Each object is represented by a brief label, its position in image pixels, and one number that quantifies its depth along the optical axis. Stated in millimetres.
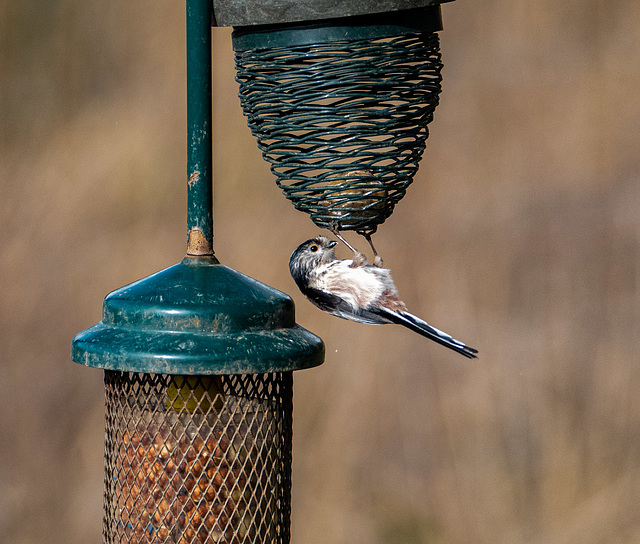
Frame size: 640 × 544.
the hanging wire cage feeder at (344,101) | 4387
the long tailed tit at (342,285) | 5859
